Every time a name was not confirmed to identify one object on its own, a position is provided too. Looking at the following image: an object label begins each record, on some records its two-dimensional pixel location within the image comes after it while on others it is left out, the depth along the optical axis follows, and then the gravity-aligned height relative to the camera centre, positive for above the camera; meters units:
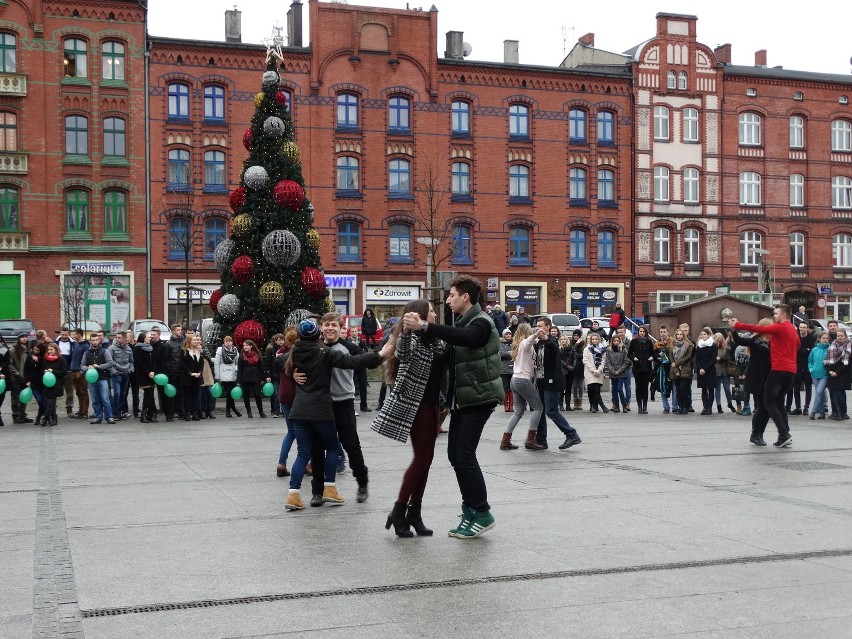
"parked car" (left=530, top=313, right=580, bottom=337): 42.17 -0.27
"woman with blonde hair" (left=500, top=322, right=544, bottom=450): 14.24 -0.87
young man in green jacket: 8.01 -0.59
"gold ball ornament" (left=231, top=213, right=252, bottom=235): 25.20 +2.09
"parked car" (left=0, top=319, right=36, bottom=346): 35.28 -0.34
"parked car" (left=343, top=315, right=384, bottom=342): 38.01 -0.22
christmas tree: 24.78 +1.66
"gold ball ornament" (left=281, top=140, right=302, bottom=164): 25.36 +3.79
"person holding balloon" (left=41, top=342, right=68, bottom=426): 20.20 -1.13
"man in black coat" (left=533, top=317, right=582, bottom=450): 14.64 -0.90
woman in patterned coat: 8.06 -0.69
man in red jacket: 14.45 -0.72
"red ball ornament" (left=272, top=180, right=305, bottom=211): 24.94 +2.75
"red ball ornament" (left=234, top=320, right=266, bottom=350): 24.16 -0.36
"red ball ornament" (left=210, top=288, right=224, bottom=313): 25.62 +0.42
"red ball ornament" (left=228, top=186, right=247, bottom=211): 25.89 +2.79
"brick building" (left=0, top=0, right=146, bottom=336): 43.38 +6.29
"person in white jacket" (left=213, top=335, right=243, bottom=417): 21.92 -1.08
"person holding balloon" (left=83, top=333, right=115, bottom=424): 20.77 -1.14
